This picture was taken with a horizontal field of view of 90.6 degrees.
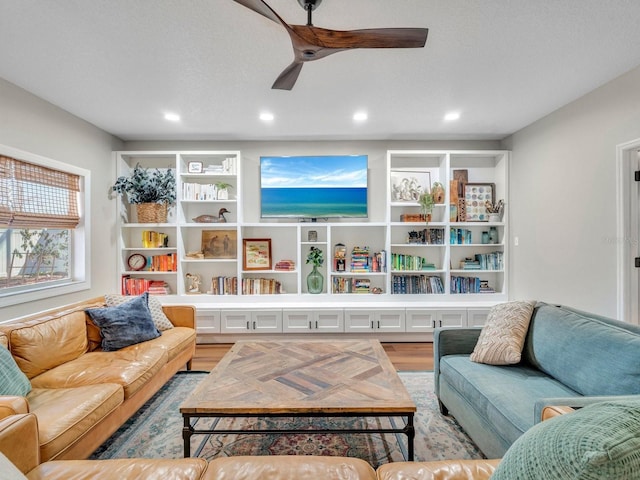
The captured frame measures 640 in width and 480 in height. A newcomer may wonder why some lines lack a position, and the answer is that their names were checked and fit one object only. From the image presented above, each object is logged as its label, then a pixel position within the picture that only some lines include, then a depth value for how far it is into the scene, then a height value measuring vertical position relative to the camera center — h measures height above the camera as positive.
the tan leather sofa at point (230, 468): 1.14 -0.85
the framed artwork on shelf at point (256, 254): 4.30 -0.18
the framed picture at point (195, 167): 4.18 +0.97
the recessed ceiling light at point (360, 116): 3.42 +1.37
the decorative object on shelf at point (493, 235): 4.35 +0.07
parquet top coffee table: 1.63 -0.85
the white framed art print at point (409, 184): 4.32 +0.77
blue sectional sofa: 1.50 -0.79
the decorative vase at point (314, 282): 4.25 -0.56
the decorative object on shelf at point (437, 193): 4.18 +0.62
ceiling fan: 1.64 +1.09
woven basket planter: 4.10 +0.38
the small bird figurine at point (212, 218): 4.21 +0.30
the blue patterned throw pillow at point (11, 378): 1.70 -0.76
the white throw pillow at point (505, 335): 2.07 -0.65
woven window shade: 2.67 +0.42
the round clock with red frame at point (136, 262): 4.23 -0.28
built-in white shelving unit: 3.91 -0.14
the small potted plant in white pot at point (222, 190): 4.23 +0.68
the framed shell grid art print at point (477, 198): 4.32 +0.57
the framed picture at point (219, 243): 4.34 -0.03
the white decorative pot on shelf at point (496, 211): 4.21 +0.39
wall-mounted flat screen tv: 4.27 +0.77
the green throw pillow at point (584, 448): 0.55 -0.39
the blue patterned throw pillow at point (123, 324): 2.59 -0.71
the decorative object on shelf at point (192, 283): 4.30 -0.58
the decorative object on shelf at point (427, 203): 4.08 +0.48
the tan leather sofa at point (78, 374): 1.58 -0.89
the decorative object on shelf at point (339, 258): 4.27 -0.24
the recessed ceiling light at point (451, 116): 3.41 +1.37
